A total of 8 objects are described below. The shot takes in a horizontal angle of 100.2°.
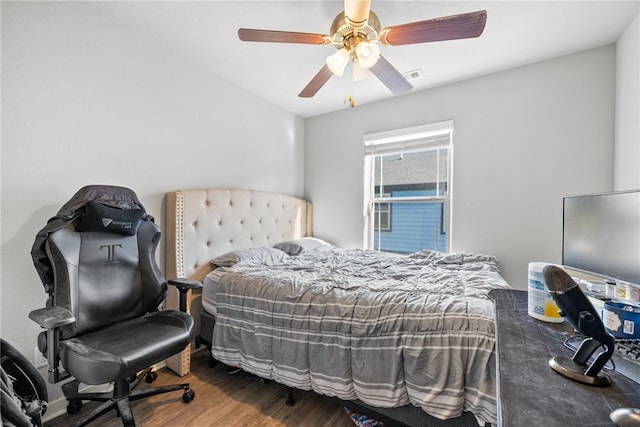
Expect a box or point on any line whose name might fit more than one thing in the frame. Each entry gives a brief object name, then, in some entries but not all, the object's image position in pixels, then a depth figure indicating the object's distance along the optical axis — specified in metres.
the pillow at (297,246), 2.86
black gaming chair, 1.24
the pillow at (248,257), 2.29
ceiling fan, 1.33
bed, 1.18
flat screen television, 0.89
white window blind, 2.87
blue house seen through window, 3.01
